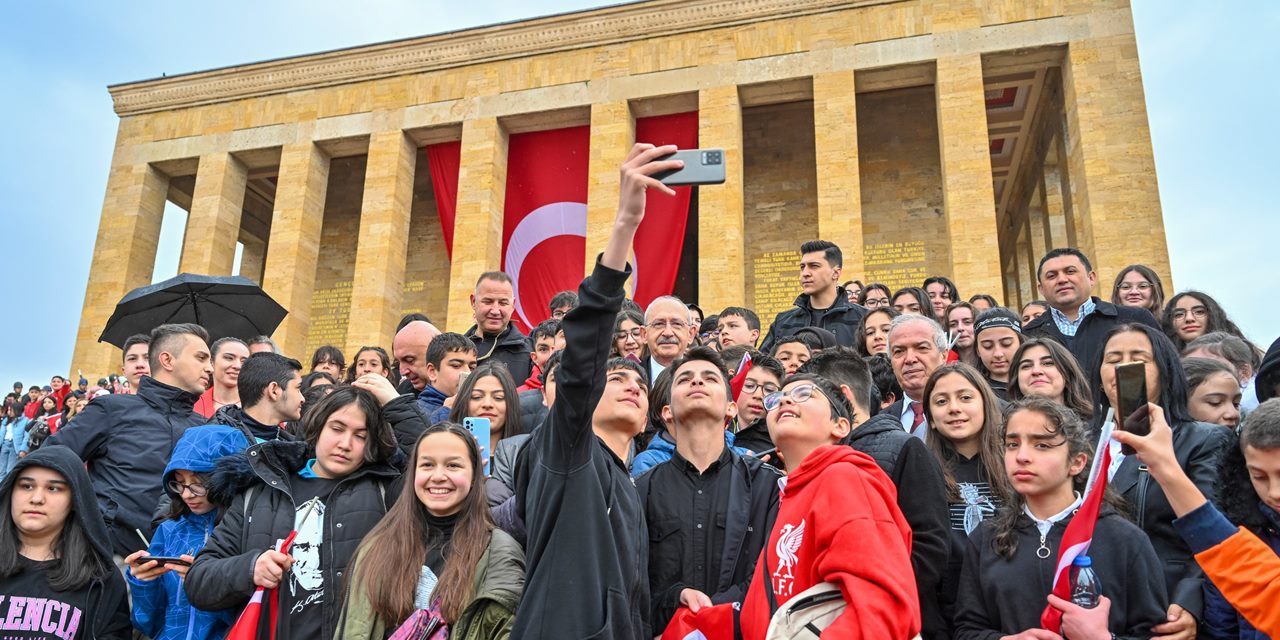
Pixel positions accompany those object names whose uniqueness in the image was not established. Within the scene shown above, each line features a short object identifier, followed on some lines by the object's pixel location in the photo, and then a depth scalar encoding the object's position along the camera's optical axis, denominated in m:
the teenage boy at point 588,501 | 2.53
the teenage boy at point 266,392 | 4.57
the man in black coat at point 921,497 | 3.05
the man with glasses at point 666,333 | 6.07
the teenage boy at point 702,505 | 3.22
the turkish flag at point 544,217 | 17.48
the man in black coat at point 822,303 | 7.47
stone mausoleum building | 15.96
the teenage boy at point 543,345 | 6.41
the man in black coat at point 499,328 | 6.63
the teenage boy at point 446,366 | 5.50
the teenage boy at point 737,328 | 7.12
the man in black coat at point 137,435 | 4.58
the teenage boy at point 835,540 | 2.24
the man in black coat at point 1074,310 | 5.96
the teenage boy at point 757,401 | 4.70
